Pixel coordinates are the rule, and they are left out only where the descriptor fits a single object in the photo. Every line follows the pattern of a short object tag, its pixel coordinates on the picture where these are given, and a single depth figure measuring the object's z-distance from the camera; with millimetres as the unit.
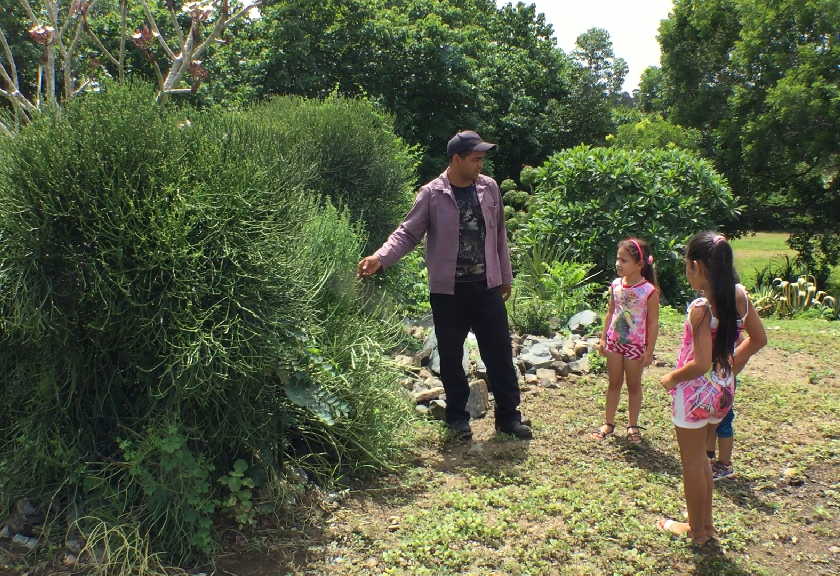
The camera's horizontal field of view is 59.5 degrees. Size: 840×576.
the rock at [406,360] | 5469
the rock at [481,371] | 5531
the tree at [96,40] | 4727
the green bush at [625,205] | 9039
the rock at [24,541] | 3156
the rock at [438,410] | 4898
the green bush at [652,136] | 14234
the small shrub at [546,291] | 7012
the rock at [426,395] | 5035
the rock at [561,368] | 5898
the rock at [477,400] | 5031
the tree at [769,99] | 15430
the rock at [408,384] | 5134
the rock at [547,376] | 5664
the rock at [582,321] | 7039
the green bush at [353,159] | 7423
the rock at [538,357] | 5949
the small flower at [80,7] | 5107
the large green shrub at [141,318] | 3104
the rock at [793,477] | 4117
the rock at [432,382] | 5297
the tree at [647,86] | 32988
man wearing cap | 4422
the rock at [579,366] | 5973
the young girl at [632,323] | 4473
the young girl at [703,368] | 3168
